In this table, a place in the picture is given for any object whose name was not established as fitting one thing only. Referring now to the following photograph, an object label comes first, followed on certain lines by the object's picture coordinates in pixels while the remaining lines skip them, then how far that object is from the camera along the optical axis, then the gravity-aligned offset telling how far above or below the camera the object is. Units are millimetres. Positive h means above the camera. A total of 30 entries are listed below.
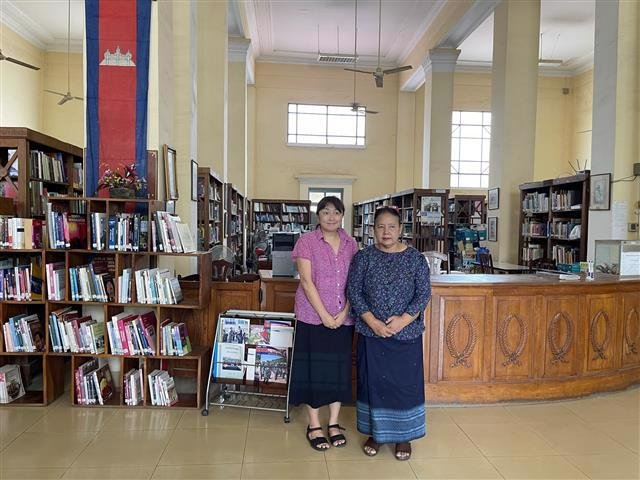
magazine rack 3520 -984
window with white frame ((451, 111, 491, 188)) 15344 +2376
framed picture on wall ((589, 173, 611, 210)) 5467 +380
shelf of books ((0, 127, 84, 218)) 4457 +525
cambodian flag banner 3930 +1054
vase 3637 +196
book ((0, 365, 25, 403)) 3535 -1247
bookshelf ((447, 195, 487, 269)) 10994 +254
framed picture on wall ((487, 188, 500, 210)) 8383 +431
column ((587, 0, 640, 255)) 5355 +1337
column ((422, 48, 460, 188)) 11391 +2426
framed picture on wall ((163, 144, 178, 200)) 4047 +395
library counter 3686 -899
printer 3924 -365
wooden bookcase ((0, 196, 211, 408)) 3529 -762
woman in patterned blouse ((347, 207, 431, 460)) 2801 -622
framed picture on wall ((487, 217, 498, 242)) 8453 -108
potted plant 3646 +286
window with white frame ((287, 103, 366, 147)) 15008 +2997
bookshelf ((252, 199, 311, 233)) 14172 +159
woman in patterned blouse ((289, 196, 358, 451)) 2973 -640
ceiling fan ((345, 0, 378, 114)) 11462 +4854
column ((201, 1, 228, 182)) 7152 +2064
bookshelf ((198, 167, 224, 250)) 6512 +187
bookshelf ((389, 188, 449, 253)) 9031 +76
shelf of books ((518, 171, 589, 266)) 6543 +59
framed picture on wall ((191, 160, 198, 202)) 4742 +396
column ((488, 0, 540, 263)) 8250 +1901
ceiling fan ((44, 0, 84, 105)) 9852 +4571
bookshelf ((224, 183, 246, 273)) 8570 -28
